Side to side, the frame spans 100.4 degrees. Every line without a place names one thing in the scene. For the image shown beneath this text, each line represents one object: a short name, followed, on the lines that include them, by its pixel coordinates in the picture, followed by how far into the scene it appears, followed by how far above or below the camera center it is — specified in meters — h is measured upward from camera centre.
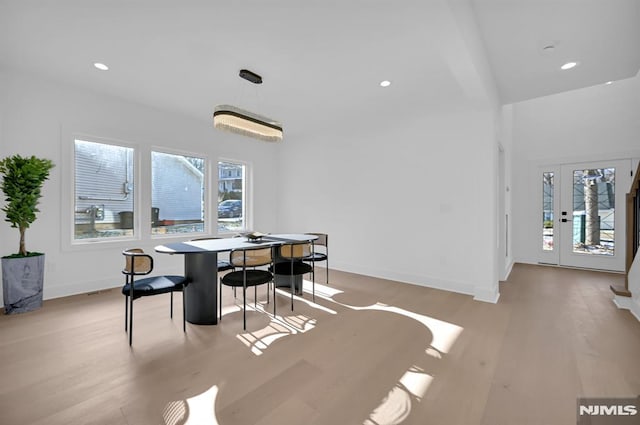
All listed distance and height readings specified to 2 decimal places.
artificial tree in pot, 3.00 -0.12
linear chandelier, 2.79 +0.97
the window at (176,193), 4.57 +0.30
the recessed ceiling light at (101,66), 3.06 +1.68
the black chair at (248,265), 2.83 -0.61
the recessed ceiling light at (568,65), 2.90 +1.61
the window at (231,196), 5.45 +0.29
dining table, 2.86 -0.78
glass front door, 5.01 -0.08
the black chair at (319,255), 3.72 -0.65
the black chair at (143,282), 2.44 -0.71
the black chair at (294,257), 3.35 -0.60
